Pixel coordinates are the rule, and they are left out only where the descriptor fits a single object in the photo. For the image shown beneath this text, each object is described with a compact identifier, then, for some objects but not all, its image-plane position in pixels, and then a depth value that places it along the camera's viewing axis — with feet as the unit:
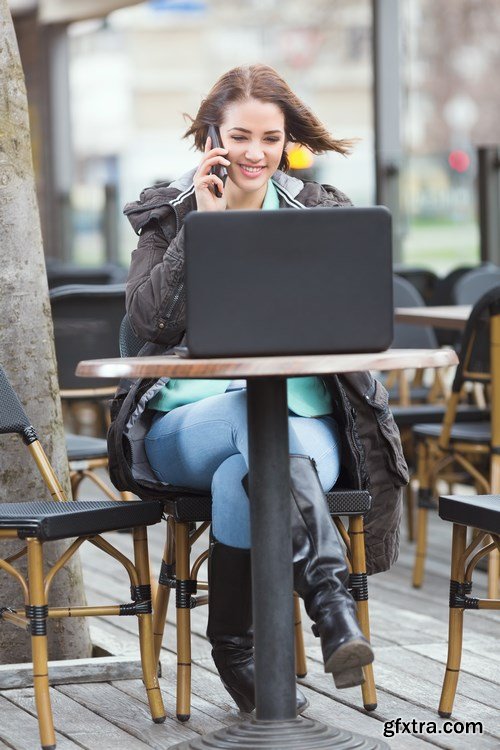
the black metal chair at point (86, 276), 38.07
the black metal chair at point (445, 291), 35.58
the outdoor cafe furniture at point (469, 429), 22.96
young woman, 14.48
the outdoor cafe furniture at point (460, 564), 15.47
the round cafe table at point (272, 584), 14.12
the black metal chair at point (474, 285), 32.27
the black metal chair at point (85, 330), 25.63
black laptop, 12.94
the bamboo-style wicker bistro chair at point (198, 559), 16.23
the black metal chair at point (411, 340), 31.43
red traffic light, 43.50
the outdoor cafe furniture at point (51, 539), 15.26
